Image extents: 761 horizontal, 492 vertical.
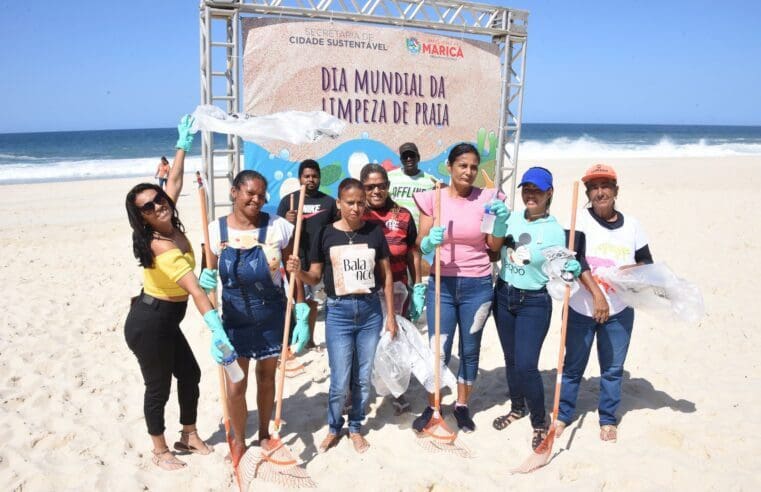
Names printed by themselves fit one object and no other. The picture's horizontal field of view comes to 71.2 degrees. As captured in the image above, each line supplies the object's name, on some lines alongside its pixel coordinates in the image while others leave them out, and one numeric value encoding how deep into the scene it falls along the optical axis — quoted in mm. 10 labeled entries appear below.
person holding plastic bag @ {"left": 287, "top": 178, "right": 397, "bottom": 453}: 3312
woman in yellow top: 2926
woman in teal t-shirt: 3334
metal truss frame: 5359
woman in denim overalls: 3062
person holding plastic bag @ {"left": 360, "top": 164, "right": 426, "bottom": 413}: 3793
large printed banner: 5637
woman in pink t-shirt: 3445
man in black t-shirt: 4492
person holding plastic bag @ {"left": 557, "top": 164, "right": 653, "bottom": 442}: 3406
